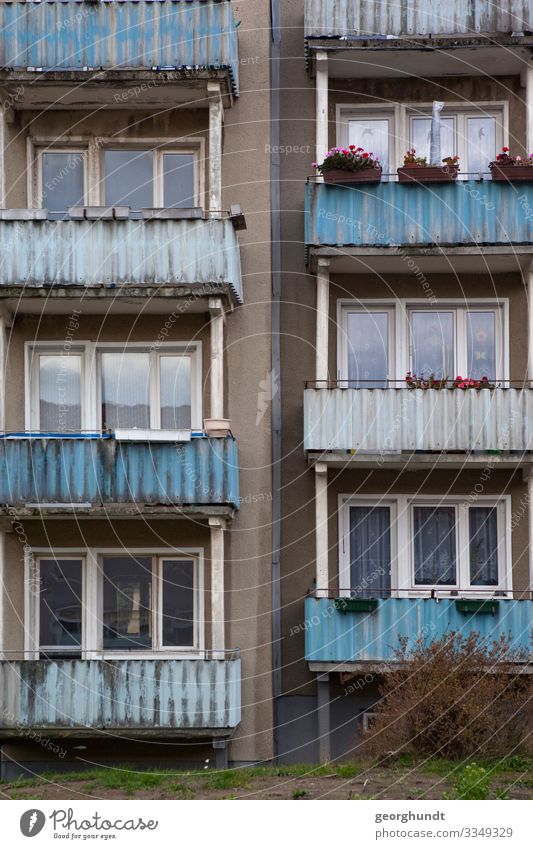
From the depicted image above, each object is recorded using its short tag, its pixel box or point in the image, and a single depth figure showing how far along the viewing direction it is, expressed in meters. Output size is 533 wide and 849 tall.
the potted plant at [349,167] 26.27
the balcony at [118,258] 25.73
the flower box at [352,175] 26.25
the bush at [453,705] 22.75
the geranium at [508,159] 26.27
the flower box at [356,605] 25.06
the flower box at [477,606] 25.11
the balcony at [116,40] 26.31
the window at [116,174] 27.81
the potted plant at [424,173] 26.27
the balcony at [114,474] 25.20
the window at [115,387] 27.31
